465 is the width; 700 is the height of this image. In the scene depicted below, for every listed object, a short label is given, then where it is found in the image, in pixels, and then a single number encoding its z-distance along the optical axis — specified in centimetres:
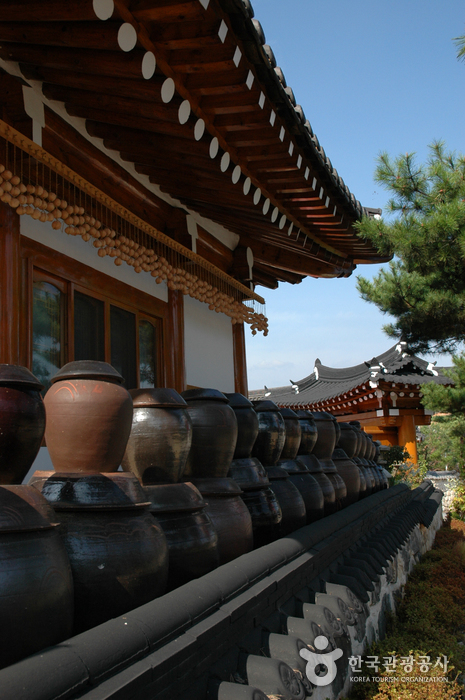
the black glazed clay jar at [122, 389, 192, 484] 220
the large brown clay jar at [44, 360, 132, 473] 183
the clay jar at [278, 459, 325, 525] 343
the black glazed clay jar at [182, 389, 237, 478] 250
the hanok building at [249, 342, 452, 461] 1327
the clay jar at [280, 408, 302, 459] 357
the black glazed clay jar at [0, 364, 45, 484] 157
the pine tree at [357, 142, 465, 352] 676
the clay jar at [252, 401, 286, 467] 323
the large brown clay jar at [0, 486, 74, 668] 128
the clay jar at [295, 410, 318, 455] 391
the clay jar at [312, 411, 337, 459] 425
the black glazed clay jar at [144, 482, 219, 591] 200
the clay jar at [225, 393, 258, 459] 289
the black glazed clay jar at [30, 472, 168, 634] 161
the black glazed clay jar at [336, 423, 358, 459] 517
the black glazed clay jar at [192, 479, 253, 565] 232
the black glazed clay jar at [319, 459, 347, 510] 410
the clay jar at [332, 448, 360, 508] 463
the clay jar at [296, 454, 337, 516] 378
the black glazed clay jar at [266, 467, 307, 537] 303
